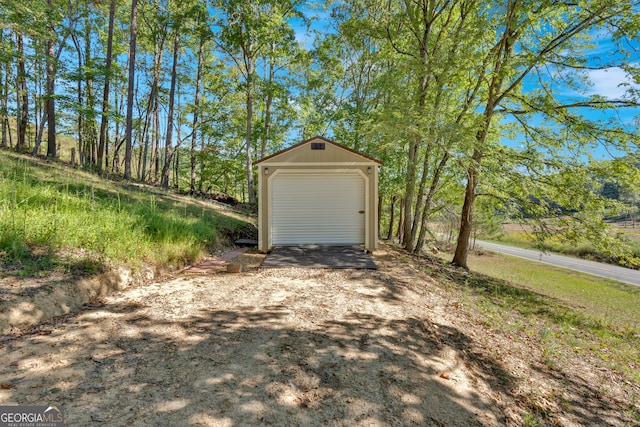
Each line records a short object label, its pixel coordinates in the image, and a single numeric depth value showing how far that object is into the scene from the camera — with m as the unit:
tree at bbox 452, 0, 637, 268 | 7.04
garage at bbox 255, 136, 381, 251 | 7.74
